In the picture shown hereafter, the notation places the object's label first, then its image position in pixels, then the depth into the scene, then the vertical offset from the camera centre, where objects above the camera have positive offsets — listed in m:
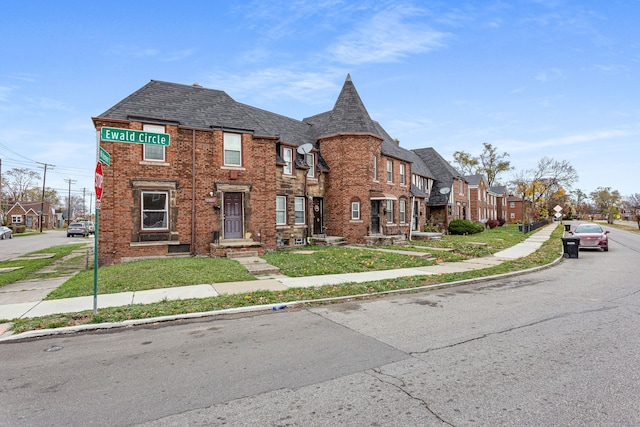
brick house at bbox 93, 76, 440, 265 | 14.80 +2.09
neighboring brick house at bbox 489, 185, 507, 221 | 62.97 +3.53
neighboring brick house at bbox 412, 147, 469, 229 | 35.34 +2.83
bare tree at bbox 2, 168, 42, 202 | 75.22 +7.71
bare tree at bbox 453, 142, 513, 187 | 65.19 +10.54
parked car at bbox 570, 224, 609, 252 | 20.35 -1.17
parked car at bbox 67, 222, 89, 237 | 40.81 -1.20
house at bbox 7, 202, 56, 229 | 69.31 +1.20
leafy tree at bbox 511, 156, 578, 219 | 54.14 +6.13
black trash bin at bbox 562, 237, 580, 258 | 17.16 -1.37
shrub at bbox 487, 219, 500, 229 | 46.44 -0.64
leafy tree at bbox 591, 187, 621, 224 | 103.81 +5.99
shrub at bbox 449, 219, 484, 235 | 31.42 -0.74
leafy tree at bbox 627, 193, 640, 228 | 88.62 +5.25
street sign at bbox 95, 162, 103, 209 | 6.95 +0.74
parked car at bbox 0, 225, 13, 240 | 37.05 -1.42
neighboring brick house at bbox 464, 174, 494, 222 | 45.32 +2.78
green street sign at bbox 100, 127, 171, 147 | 7.30 +1.79
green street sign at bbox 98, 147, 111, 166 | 7.09 +1.29
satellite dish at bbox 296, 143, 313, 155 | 20.11 +4.14
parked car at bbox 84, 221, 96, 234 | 42.94 -0.84
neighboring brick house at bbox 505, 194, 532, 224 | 80.25 +2.28
